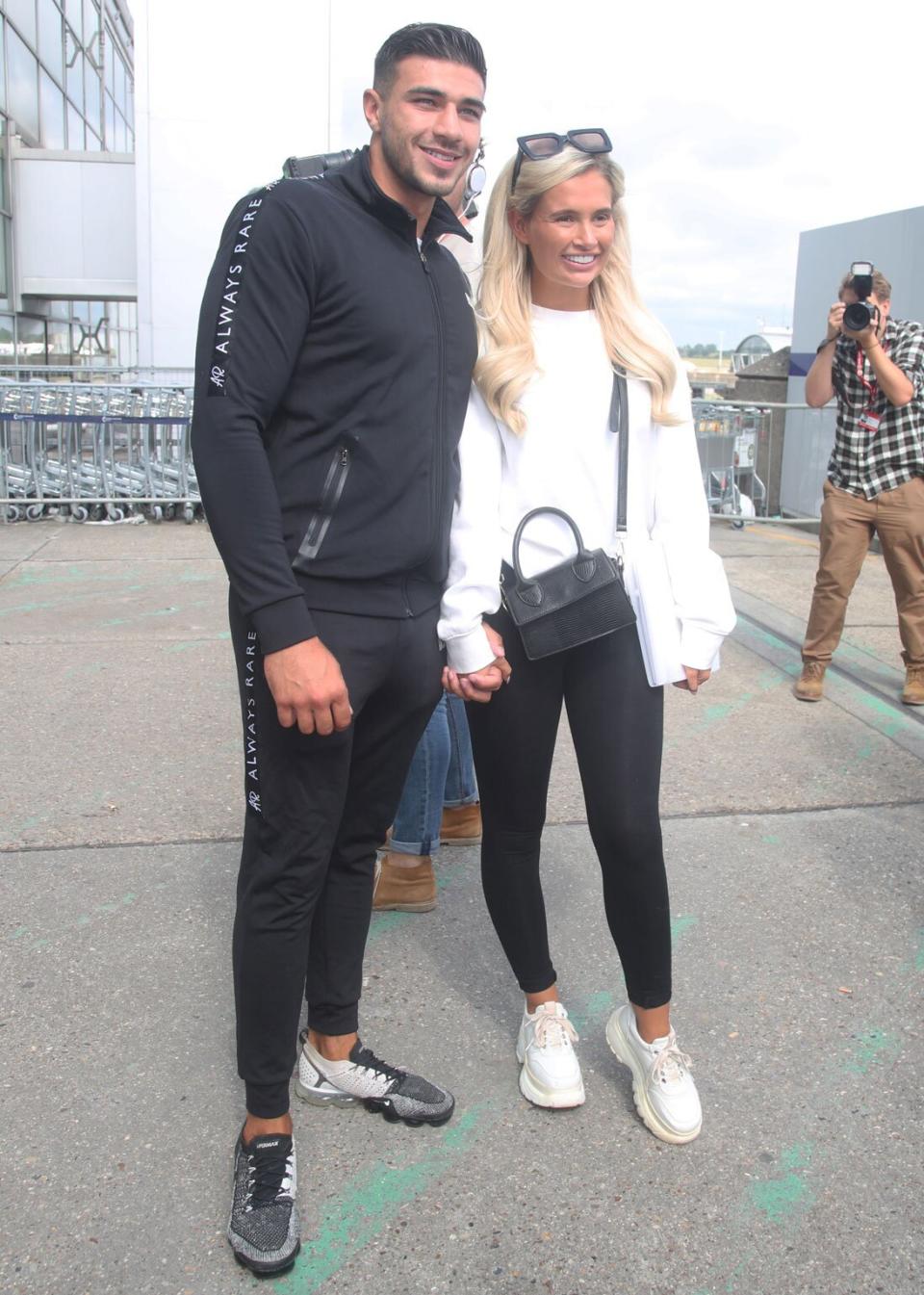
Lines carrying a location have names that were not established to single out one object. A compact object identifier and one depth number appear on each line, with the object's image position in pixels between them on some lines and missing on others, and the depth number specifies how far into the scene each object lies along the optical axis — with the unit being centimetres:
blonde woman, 230
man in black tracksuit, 195
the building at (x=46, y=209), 1695
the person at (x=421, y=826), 344
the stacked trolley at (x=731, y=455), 1157
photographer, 519
